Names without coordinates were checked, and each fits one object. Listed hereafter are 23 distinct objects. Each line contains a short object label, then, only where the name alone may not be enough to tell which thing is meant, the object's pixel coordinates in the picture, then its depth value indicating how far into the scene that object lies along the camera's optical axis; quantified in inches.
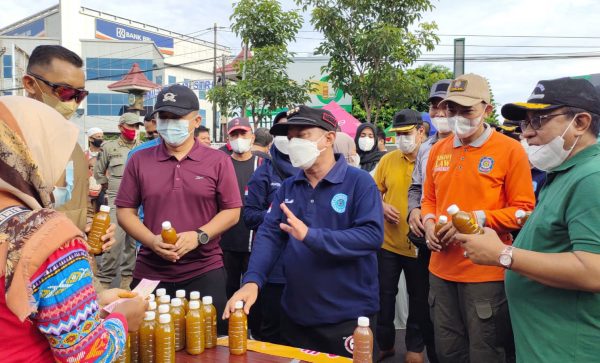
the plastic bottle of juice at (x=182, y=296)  93.3
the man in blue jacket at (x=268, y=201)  152.4
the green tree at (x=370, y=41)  396.2
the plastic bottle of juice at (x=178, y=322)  86.8
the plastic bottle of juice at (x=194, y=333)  85.4
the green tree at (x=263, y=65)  429.4
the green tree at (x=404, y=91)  428.8
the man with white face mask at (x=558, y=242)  67.5
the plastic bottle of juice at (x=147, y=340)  81.0
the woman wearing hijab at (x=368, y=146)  229.6
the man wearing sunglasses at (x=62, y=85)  95.7
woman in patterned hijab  47.6
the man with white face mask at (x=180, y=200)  117.5
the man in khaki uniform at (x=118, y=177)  244.5
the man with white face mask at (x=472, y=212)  107.7
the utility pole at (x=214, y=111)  1035.9
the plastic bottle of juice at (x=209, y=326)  88.9
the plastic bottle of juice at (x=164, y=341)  78.8
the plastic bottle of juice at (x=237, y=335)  84.9
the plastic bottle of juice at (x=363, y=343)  75.2
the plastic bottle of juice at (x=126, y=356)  75.3
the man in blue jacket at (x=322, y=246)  94.7
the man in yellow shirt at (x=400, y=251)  160.4
